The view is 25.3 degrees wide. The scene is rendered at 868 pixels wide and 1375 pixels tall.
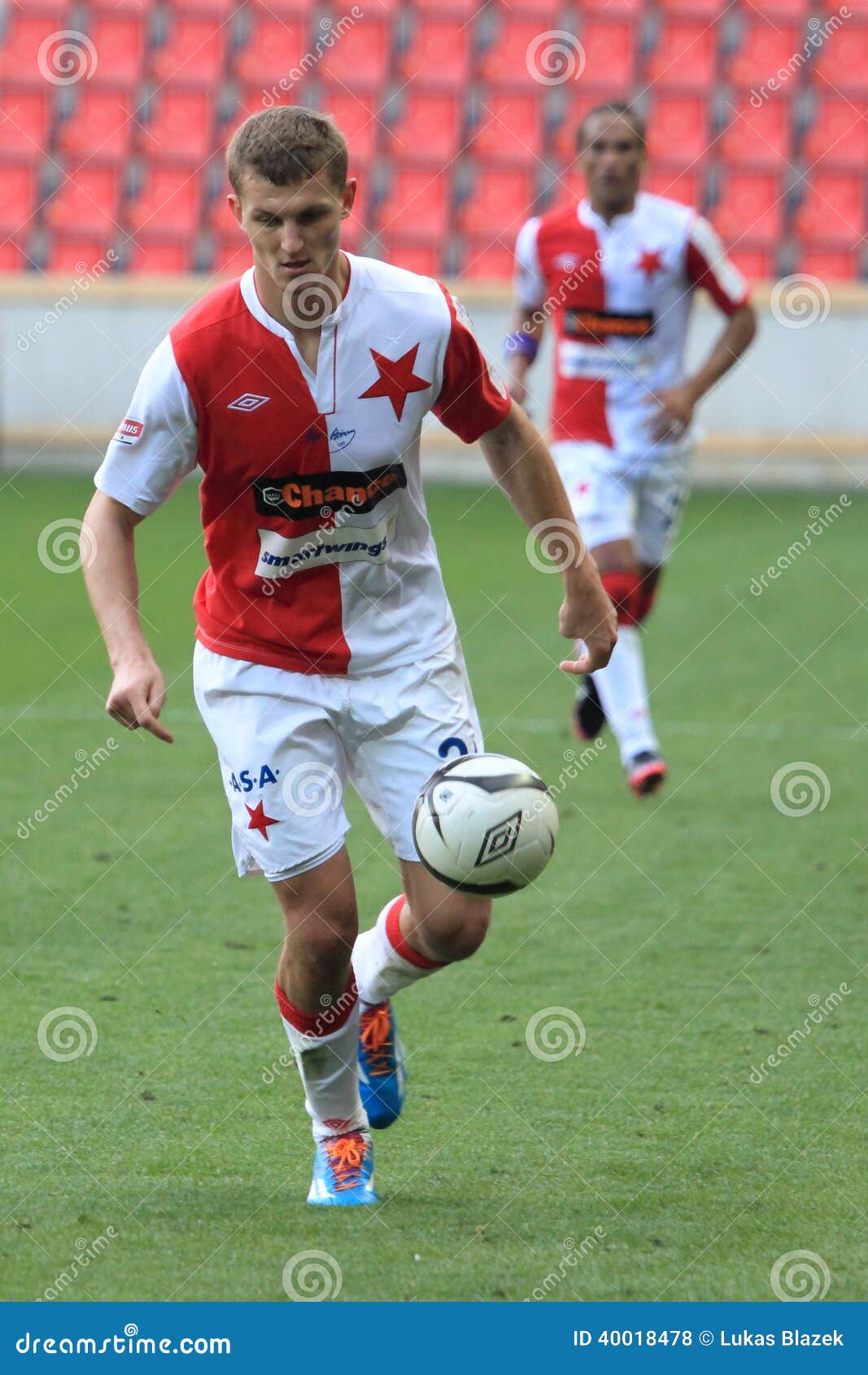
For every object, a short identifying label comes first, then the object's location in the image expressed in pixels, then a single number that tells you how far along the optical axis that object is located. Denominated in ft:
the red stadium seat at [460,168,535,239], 64.44
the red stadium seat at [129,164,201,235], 64.75
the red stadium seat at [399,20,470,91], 66.23
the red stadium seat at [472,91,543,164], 65.72
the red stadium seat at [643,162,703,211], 63.36
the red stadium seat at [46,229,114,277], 64.03
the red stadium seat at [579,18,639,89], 66.33
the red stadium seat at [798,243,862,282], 63.21
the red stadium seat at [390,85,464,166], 65.36
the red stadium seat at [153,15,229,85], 65.87
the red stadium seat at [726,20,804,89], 64.80
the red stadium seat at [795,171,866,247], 63.72
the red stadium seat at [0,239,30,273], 63.98
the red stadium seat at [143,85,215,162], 65.82
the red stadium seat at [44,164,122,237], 64.80
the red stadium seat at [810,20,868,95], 64.85
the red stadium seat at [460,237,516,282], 63.82
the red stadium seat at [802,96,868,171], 64.28
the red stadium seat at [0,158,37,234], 64.85
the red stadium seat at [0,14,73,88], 66.13
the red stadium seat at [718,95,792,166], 64.39
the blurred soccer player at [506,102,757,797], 25.25
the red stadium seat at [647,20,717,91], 65.46
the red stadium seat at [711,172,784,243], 63.77
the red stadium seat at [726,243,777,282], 63.67
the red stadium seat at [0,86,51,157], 65.72
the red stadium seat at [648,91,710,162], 64.90
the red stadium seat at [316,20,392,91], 65.67
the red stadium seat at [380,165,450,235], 64.39
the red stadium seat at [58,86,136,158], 65.51
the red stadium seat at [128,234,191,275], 64.44
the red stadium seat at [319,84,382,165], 64.69
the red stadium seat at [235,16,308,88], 65.57
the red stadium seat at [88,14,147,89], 66.08
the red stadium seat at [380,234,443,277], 64.13
